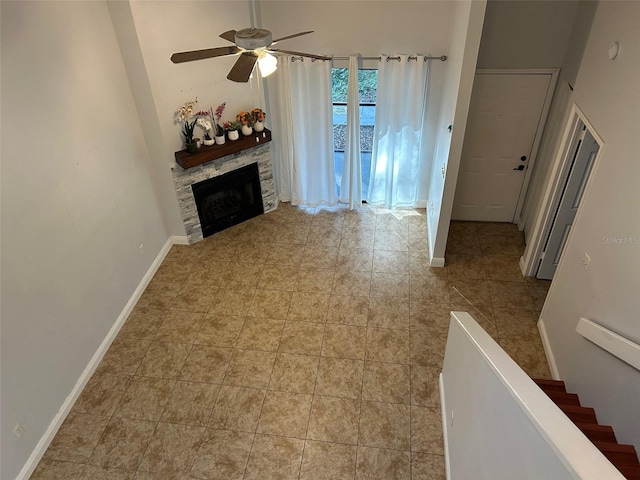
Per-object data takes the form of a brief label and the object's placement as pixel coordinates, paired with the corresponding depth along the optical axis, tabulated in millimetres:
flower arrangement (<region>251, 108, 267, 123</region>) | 5605
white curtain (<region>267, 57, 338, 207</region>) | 5547
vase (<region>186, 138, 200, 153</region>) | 5105
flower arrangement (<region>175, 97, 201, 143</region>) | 4969
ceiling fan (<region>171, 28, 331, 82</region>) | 2836
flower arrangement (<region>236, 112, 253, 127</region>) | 5492
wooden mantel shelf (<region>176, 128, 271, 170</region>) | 5113
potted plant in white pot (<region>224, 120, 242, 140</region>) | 5446
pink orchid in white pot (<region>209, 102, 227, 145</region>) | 5297
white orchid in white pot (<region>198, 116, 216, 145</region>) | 5199
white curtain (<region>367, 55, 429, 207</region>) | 5348
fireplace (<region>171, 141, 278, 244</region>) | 5355
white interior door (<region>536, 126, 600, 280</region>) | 4164
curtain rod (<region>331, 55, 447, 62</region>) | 5220
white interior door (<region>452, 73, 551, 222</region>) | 5195
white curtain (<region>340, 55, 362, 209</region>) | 5493
